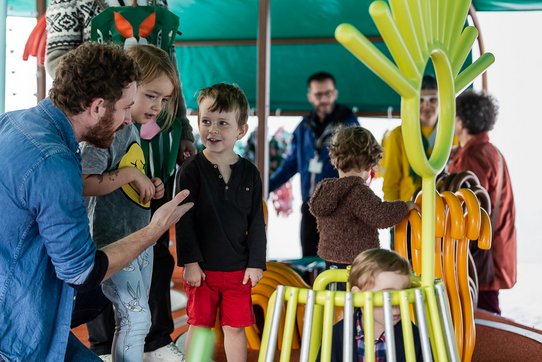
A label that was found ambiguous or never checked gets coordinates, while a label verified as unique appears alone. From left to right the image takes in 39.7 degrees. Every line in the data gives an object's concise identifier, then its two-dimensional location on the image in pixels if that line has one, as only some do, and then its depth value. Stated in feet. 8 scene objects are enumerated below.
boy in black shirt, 8.46
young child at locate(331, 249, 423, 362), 5.64
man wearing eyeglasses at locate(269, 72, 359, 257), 14.99
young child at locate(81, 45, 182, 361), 7.61
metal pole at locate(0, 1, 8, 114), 10.35
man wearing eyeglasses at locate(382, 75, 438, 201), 14.57
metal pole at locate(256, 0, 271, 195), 13.10
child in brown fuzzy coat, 9.27
